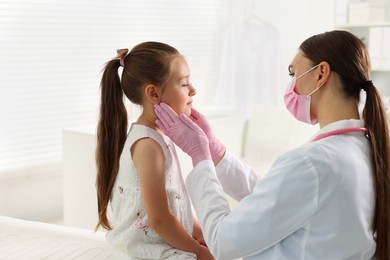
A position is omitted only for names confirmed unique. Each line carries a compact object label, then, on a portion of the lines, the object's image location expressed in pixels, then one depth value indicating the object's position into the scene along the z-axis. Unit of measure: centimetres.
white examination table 213
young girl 194
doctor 166
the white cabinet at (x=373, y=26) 415
